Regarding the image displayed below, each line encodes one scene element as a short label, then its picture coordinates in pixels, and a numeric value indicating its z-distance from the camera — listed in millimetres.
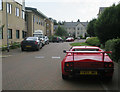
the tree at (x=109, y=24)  8587
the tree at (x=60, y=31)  43286
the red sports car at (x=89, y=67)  3557
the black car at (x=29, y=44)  11196
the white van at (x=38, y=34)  19441
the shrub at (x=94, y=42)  14342
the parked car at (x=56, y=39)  26967
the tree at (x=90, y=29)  22056
